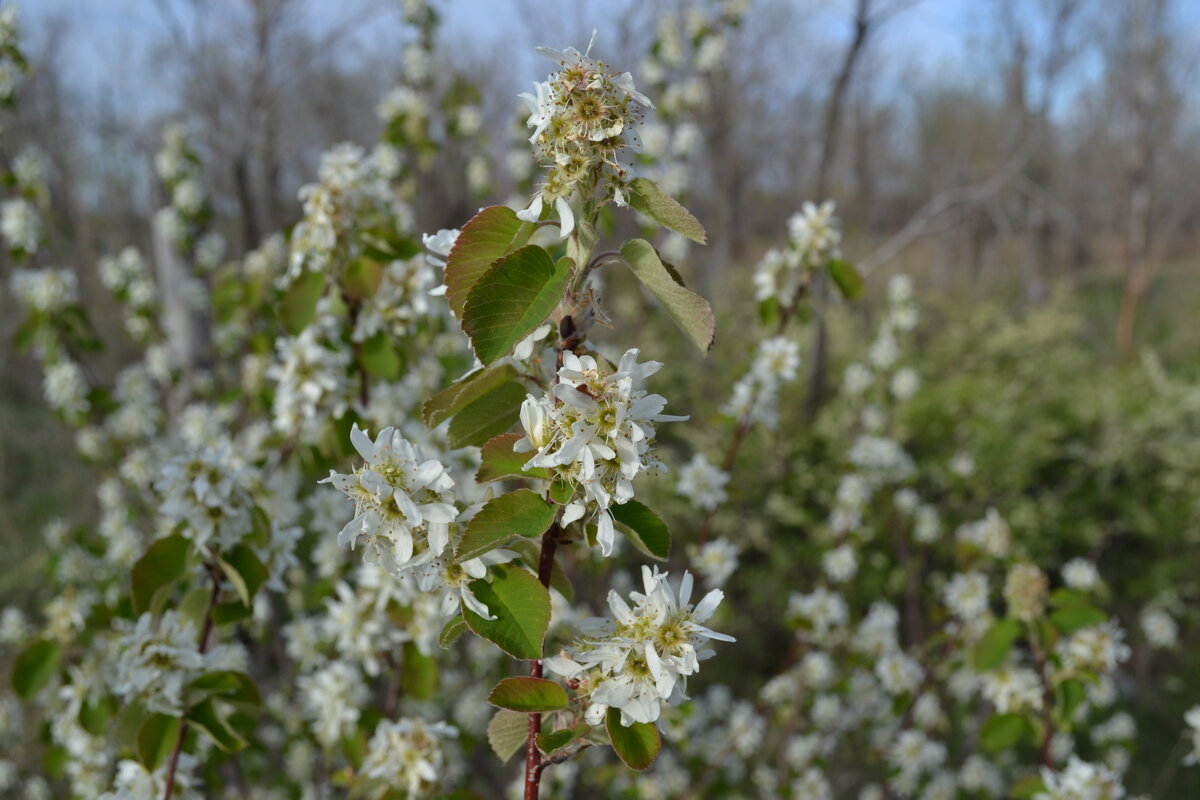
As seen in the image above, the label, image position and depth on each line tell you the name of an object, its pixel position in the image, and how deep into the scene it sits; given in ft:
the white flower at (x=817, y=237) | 1.94
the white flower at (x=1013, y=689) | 1.94
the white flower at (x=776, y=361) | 2.18
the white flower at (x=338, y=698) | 1.80
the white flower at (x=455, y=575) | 1.06
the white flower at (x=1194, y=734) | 1.90
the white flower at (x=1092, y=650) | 1.90
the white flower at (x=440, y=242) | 1.15
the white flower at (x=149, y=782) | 1.41
